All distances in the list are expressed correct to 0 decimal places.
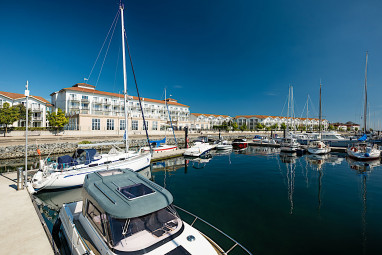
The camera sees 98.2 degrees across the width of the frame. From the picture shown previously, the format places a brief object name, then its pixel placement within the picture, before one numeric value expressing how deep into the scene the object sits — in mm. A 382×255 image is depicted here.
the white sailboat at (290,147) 32781
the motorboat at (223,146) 34969
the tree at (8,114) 35559
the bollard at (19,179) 10117
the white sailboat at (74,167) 11734
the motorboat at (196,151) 26844
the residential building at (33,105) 47750
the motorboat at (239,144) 39688
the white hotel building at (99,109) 46750
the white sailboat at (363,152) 26352
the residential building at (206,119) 93169
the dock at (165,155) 23828
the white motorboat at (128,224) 4195
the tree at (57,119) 40738
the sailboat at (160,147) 27403
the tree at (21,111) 42656
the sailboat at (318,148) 31670
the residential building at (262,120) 120788
